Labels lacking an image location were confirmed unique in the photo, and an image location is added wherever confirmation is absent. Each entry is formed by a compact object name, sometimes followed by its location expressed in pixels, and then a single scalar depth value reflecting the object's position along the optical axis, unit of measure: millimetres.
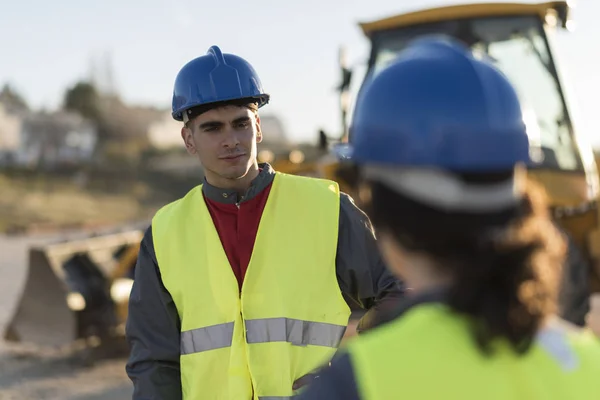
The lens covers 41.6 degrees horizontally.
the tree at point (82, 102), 50375
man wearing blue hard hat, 2324
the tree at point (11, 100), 47312
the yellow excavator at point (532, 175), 5531
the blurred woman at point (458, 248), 1046
